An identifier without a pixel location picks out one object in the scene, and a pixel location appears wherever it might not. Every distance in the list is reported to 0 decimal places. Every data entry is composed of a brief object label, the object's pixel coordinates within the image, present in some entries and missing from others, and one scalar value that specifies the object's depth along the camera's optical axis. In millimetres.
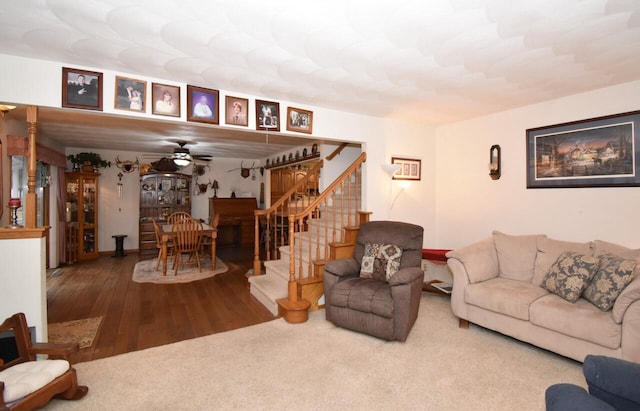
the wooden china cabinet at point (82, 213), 6617
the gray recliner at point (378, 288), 2902
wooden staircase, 3568
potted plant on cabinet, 6777
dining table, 5492
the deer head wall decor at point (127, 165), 7570
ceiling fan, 5988
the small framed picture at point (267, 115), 3527
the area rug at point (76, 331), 2994
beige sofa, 2334
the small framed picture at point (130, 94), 2846
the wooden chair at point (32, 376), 1719
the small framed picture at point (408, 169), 4602
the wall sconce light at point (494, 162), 4203
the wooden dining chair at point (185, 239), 5511
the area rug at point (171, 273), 5134
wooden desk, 8328
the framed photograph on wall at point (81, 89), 2666
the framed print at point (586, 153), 3145
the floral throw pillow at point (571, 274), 2723
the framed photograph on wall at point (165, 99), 2994
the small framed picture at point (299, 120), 3709
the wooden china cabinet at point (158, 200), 7812
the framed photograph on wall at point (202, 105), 3141
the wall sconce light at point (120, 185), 7642
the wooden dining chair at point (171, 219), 7385
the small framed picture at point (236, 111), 3346
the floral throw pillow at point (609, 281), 2490
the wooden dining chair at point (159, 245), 5594
